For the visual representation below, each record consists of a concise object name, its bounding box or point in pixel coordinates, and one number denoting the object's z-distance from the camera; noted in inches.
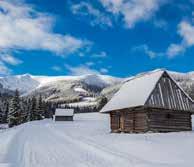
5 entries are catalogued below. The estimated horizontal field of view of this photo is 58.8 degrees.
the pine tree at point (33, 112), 1940.8
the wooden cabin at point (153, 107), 614.3
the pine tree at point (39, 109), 1976.5
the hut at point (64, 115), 1958.8
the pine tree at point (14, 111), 1613.9
